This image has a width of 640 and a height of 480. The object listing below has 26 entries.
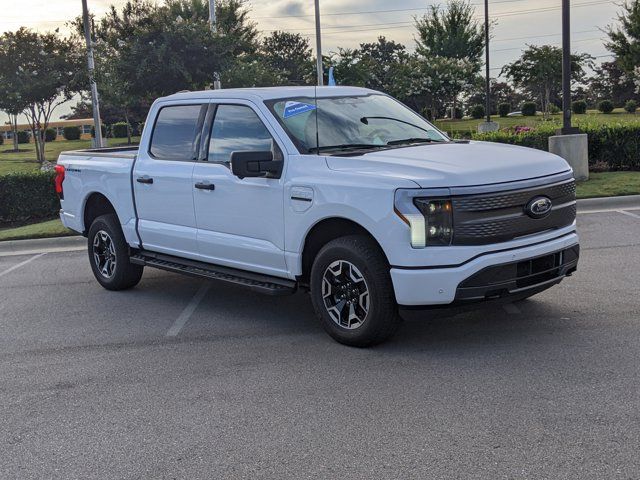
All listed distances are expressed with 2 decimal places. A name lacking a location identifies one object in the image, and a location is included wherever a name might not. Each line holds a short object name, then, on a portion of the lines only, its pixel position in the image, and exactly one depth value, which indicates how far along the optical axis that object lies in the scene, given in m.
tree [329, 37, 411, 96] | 46.69
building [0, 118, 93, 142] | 59.28
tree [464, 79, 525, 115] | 69.12
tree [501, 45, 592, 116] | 48.41
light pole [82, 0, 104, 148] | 27.58
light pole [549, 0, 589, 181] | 13.98
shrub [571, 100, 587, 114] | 50.38
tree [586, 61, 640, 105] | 65.88
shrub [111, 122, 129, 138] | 55.94
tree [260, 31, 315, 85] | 84.04
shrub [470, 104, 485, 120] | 56.66
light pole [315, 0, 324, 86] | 35.78
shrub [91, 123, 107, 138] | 54.34
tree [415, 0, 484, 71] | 51.09
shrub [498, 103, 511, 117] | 57.21
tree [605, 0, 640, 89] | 41.00
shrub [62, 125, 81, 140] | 56.09
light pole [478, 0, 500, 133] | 36.66
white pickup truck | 5.07
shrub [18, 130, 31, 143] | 56.28
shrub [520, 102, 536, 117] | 51.91
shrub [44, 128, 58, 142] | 56.34
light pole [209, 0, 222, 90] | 27.73
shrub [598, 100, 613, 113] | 50.53
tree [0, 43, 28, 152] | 30.44
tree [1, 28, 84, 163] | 30.47
